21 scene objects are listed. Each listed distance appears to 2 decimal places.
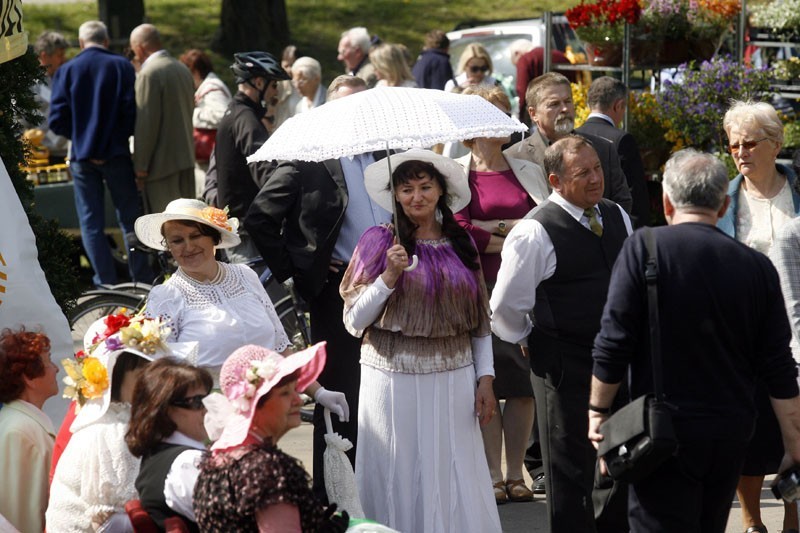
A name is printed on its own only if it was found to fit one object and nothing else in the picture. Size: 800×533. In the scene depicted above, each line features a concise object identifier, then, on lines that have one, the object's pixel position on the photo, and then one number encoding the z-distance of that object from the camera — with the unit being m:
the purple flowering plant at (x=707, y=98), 18.37
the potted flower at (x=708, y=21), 19.75
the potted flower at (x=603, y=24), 19.29
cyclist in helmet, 16.34
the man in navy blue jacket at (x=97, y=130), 21.52
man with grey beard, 14.10
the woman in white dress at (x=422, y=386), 10.66
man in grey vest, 10.57
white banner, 11.18
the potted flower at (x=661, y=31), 19.55
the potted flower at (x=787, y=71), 18.91
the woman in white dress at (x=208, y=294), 10.62
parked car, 28.84
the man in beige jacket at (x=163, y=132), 22.00
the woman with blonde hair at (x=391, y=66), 21.66
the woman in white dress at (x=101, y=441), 8.82
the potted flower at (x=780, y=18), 18.95
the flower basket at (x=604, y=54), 20.05
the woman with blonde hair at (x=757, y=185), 12.06
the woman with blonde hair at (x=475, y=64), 22.14
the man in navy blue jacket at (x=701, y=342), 8.37
